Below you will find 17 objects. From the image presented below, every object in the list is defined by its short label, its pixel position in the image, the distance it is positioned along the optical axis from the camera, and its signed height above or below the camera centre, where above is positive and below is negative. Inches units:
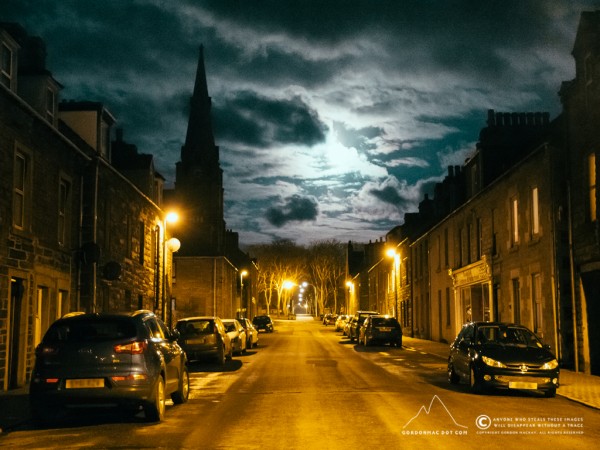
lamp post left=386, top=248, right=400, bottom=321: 2160.7 +141.3
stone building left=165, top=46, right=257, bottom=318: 2524.6 +302.6
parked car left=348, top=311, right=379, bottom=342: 1669.5 -39.1
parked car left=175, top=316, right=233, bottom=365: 934.4 -36.5
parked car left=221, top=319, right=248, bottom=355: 1114.1 -40.1
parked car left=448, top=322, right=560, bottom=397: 577.3 -41.7
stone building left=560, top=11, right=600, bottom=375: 784.9 +127.4
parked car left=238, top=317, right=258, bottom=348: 1357.7 -44.8
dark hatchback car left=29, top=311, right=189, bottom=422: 418.0 -32.2
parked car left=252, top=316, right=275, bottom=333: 2436.0 -47.7
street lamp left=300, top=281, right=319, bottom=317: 4573.3 -6.3
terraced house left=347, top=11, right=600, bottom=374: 804.0 +109.2
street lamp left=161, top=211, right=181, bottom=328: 1250.5 +110.1
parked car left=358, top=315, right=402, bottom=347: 1439.5 -44.9
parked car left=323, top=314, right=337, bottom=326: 3246.6 -48.0
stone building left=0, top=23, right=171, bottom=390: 629.3 +101.4
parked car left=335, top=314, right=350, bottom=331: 2338.3 -44.7
